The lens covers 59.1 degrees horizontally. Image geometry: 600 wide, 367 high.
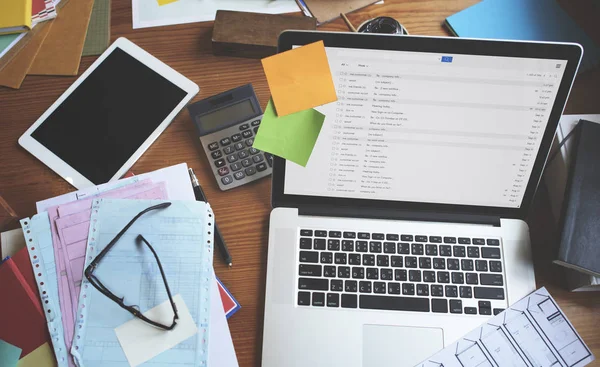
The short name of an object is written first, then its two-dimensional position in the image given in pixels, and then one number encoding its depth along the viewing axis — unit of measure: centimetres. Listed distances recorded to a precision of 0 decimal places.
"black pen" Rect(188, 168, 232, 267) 79
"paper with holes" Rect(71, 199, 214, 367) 71
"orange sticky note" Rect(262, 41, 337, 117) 69
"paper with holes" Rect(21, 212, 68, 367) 70
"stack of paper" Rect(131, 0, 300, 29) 94
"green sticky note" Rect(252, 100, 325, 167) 72
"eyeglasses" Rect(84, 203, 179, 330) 71
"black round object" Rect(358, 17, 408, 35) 84
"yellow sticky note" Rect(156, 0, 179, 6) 96
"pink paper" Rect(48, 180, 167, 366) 72
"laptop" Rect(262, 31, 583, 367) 69
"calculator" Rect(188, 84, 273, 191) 83
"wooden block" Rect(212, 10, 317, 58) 88
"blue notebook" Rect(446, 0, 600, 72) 92
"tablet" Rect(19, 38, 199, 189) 83
